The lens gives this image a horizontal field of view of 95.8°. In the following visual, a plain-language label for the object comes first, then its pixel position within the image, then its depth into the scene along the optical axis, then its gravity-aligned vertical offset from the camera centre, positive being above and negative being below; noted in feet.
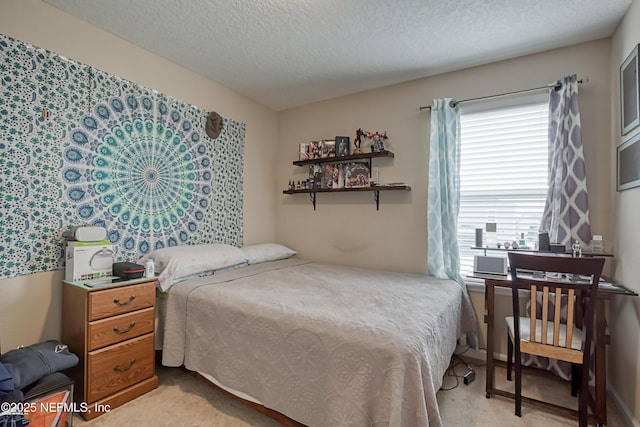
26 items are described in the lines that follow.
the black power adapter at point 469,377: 7.09 -4.00
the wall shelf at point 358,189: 9.29 +0.91
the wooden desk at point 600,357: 5.53 -2.72
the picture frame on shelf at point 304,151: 11.40 +2.52
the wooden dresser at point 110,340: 5.71 -2.70
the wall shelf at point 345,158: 9.64 +2.06
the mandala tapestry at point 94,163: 5.90 +1.25
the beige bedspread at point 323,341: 4.23 -2.23
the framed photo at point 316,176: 11.08 +1.49
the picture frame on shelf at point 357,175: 10.22 +1.45
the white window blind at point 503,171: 7.99 +1.35
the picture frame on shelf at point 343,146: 10.48 +2.51
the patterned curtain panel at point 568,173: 7.09 +1.12
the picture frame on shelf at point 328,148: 10.82 +2.52
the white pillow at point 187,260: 7.29 -1.29
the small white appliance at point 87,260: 6.26 -1.07
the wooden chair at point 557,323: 5.30 -2.05
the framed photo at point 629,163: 5.72 +1.17
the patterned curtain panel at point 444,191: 8.57 +0.76
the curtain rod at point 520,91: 7.37 +3.49
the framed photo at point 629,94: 5.64 +2.60
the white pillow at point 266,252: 9.73 -1.37
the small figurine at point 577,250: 6.74 -0.74
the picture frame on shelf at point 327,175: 10.83 +1.51
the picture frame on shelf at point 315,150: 11.04 +2.51
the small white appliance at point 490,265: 7.30 -1.23
